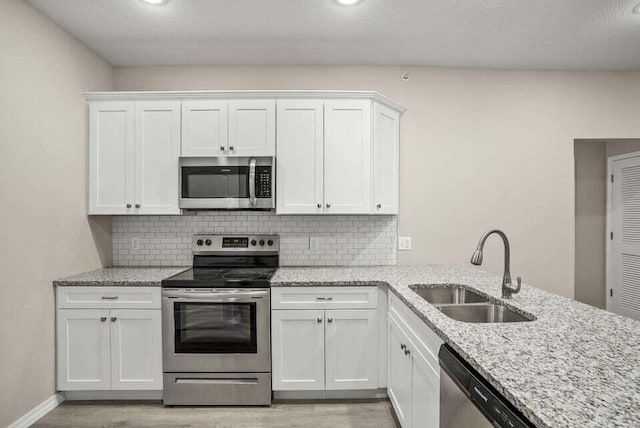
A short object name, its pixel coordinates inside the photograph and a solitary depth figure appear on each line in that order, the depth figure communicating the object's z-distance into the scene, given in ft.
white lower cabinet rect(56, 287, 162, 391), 8.65
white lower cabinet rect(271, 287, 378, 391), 8.76
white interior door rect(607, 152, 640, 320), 12.47
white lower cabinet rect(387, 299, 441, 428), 5.46
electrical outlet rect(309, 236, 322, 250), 10.87
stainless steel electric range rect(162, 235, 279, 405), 8.63
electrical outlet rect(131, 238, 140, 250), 10.84
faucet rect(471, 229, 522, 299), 6.36
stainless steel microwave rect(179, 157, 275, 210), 9.71
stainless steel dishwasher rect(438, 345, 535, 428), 3.36
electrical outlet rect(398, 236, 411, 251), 11.00
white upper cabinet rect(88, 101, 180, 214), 9.82
